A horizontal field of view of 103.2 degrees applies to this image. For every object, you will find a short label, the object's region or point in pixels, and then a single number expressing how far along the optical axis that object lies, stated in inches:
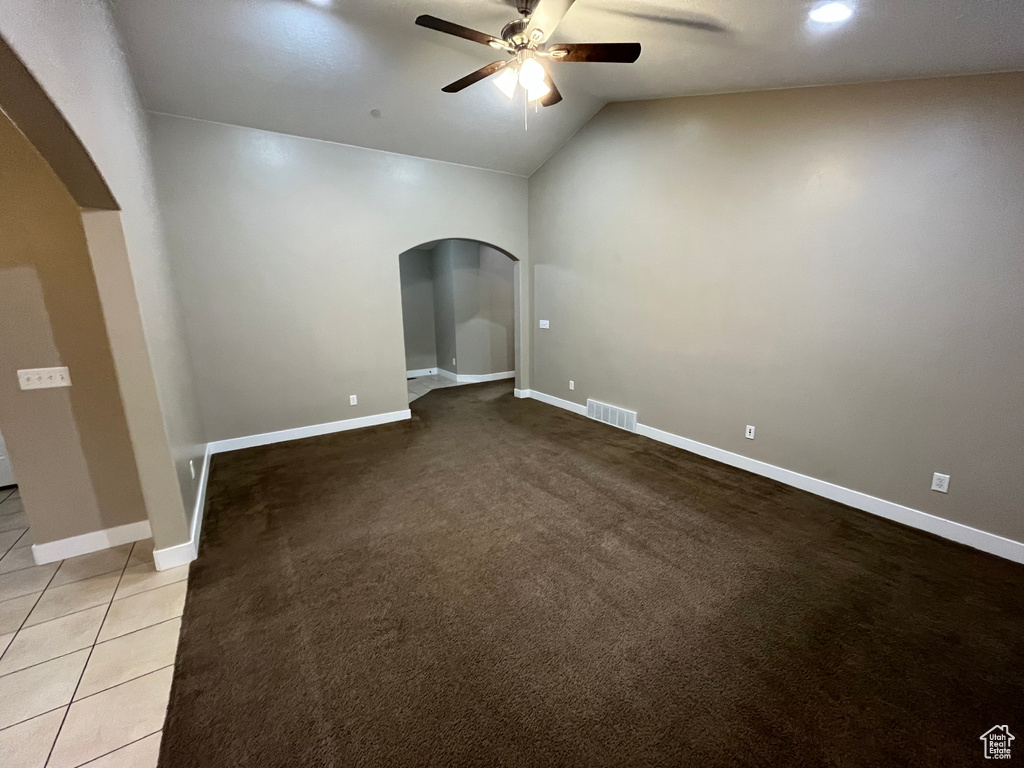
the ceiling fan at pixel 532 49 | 86.8
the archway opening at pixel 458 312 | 271.3
